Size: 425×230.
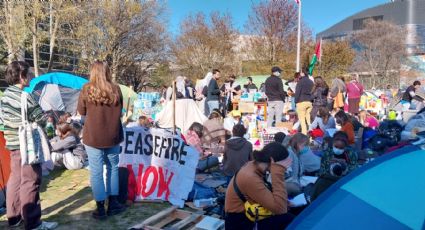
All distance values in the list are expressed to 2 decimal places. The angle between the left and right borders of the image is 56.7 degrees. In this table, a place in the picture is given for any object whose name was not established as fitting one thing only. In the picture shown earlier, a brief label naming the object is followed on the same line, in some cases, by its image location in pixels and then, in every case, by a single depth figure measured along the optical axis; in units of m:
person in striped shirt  4.10
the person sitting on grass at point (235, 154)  6.25
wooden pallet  4.52
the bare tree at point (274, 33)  27.52
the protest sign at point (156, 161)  5.63
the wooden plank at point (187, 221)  4.53
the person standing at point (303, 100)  10.45
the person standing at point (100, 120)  4.50
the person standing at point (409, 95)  12.72
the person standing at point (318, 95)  11.63
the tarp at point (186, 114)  10.91
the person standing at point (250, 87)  17.42
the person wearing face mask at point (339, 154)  5.45
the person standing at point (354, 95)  13.45
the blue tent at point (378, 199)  2.85
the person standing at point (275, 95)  10.19
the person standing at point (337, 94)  14.02
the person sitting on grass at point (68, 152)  7.53
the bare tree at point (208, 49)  32.50
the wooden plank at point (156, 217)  4.46
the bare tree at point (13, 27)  19.48
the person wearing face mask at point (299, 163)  5.39
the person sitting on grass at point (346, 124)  8.52
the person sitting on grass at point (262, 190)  3.43
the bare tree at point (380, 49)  38.53
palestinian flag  18.46
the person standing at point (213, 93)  11.43
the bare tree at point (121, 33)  25.94
